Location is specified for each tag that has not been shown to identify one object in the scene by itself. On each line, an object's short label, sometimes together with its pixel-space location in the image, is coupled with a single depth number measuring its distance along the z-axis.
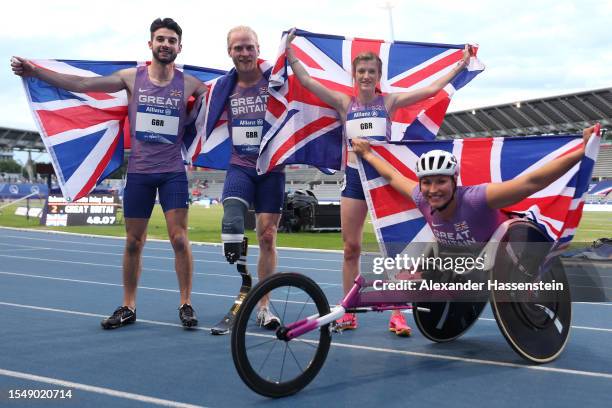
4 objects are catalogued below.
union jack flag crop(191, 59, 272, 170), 5.30
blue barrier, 47.53
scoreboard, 21.47
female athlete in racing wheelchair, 3.68
